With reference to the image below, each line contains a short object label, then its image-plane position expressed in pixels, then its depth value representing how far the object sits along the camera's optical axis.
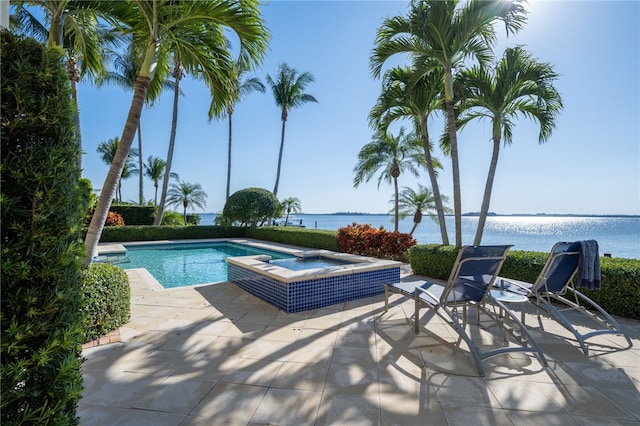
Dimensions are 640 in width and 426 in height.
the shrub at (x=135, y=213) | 15.61
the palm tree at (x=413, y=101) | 7.57
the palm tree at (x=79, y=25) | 4.44
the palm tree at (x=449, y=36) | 5.76
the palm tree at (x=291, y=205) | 19.55
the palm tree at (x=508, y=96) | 6.50
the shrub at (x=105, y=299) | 3.05
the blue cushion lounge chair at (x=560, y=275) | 3.25
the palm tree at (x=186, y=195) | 25.45
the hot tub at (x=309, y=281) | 4.15
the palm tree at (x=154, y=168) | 28.05
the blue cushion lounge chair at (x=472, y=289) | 2.88
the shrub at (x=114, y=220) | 13.71
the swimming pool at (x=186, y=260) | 7.32
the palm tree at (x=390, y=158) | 14.70
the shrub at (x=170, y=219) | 17.83
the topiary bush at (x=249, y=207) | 15.47
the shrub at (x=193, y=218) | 24.33
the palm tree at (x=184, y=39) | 3.50
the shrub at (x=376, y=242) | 8.73
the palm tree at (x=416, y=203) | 16.70
